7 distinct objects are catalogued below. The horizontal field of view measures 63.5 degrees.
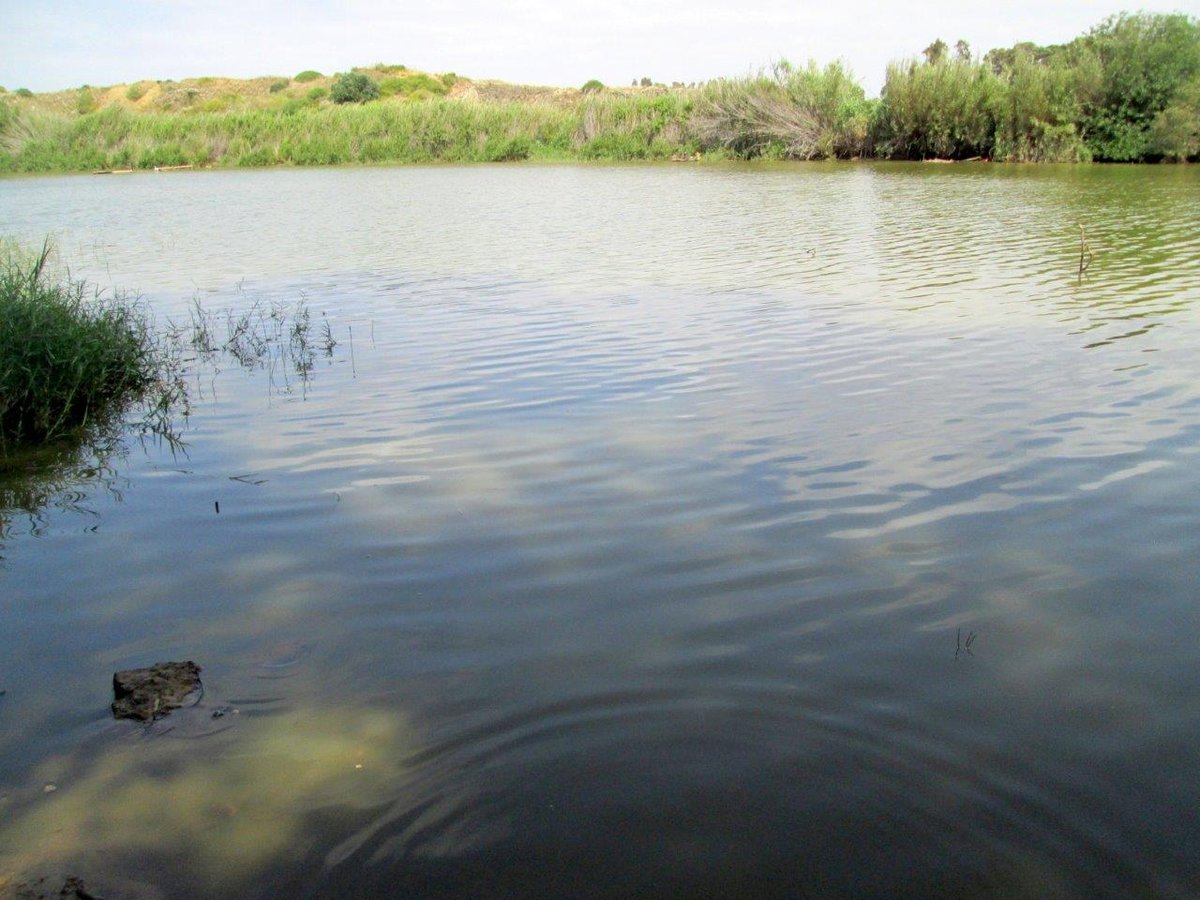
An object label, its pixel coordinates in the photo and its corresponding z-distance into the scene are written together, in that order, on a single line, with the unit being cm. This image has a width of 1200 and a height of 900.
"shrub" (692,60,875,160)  4381
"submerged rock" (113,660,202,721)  356
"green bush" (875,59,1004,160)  3888
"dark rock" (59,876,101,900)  269
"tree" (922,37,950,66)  4270
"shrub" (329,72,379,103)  7656
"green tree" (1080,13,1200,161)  3406
